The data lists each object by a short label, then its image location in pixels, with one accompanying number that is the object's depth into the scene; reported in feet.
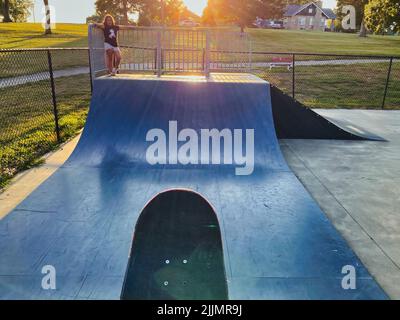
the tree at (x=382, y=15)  76.79
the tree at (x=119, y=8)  198.49
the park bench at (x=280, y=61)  68.14
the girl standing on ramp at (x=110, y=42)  29.17
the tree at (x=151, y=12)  203.72
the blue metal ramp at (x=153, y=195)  10.77
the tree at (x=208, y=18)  199.78
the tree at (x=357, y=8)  190.65
